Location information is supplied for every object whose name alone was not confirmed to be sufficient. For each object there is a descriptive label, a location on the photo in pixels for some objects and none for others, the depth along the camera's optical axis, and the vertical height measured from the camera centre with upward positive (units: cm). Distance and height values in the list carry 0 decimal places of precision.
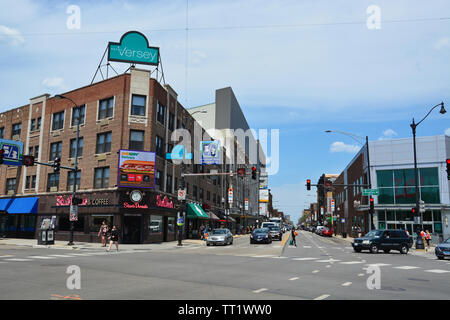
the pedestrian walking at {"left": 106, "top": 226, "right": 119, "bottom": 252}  2468 -122
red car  6675 -221
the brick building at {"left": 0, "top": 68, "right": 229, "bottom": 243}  3366 +553
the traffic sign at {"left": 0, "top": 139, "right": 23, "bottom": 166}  3889 +699
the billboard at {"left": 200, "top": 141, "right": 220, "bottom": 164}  4547 +789
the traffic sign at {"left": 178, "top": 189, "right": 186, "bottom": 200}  3316 +201
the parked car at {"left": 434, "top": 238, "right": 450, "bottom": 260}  2202 -172
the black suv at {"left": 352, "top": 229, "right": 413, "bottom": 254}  2642 -152
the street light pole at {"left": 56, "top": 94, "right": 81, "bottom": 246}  2906 -139
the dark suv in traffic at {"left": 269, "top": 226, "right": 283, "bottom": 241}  4478 -156
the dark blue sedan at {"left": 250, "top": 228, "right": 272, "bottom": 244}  3738 -178
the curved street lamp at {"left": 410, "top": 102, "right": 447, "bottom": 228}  3063 +706
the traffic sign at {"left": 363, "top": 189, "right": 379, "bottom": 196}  3541 +262
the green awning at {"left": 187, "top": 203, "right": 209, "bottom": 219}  4394 +69
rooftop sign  3762 +1642
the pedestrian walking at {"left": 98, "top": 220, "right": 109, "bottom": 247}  2844 -120
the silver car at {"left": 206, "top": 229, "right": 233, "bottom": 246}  3459 -178
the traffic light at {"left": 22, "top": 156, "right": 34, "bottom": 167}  2570 +376
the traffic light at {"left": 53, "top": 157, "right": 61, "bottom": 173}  2686 +367
